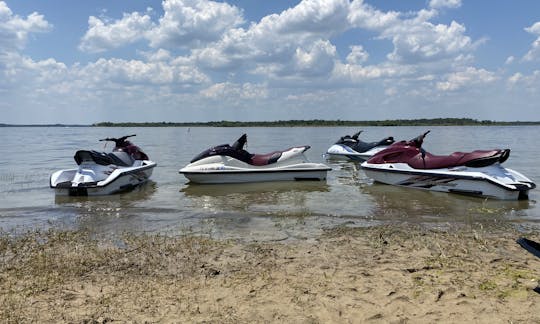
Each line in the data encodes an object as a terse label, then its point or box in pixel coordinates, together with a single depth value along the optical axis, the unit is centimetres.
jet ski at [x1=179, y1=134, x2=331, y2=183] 1185
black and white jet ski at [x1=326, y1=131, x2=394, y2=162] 1778
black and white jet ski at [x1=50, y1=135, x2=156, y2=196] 988
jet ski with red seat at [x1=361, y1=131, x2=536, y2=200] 938
